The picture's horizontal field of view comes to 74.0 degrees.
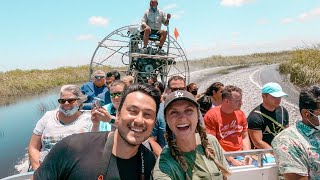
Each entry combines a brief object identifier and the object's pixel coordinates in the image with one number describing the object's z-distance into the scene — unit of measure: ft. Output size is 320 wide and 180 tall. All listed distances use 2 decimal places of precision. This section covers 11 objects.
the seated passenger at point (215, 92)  11.81
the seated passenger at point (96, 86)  14.19
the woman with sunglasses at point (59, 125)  7.12
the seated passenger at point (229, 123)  8.85
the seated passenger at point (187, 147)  4.35
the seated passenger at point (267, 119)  8.62
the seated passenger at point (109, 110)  5.93
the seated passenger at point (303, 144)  5.30
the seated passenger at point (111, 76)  14.83
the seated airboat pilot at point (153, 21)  22.74
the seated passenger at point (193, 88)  12.05
